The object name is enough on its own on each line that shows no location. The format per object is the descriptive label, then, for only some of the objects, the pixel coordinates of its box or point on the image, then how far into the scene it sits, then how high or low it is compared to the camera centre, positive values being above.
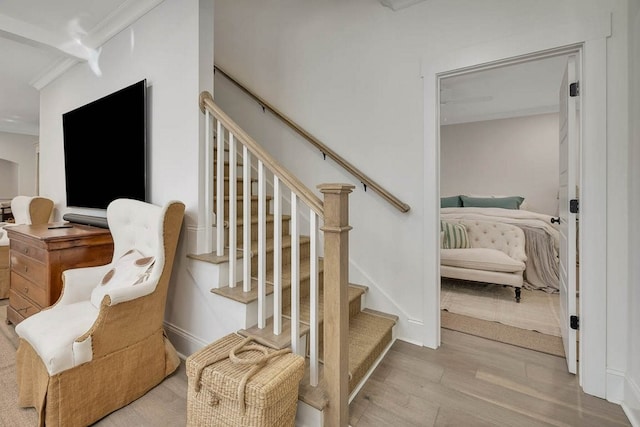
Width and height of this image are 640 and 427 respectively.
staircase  1.39 -0.62
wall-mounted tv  2.10 +0.53
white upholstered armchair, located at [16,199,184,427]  1.31 -0.60
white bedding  3.40 -0.54
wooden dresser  1.90 -0.32
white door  1.73 -0.04
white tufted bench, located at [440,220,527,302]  3.08 -0.54
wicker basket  1.10 -0.70
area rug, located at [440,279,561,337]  2.53 -0.97
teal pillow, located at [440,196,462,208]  5.42 +0.14
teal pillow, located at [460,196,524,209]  4.92 +0.12
